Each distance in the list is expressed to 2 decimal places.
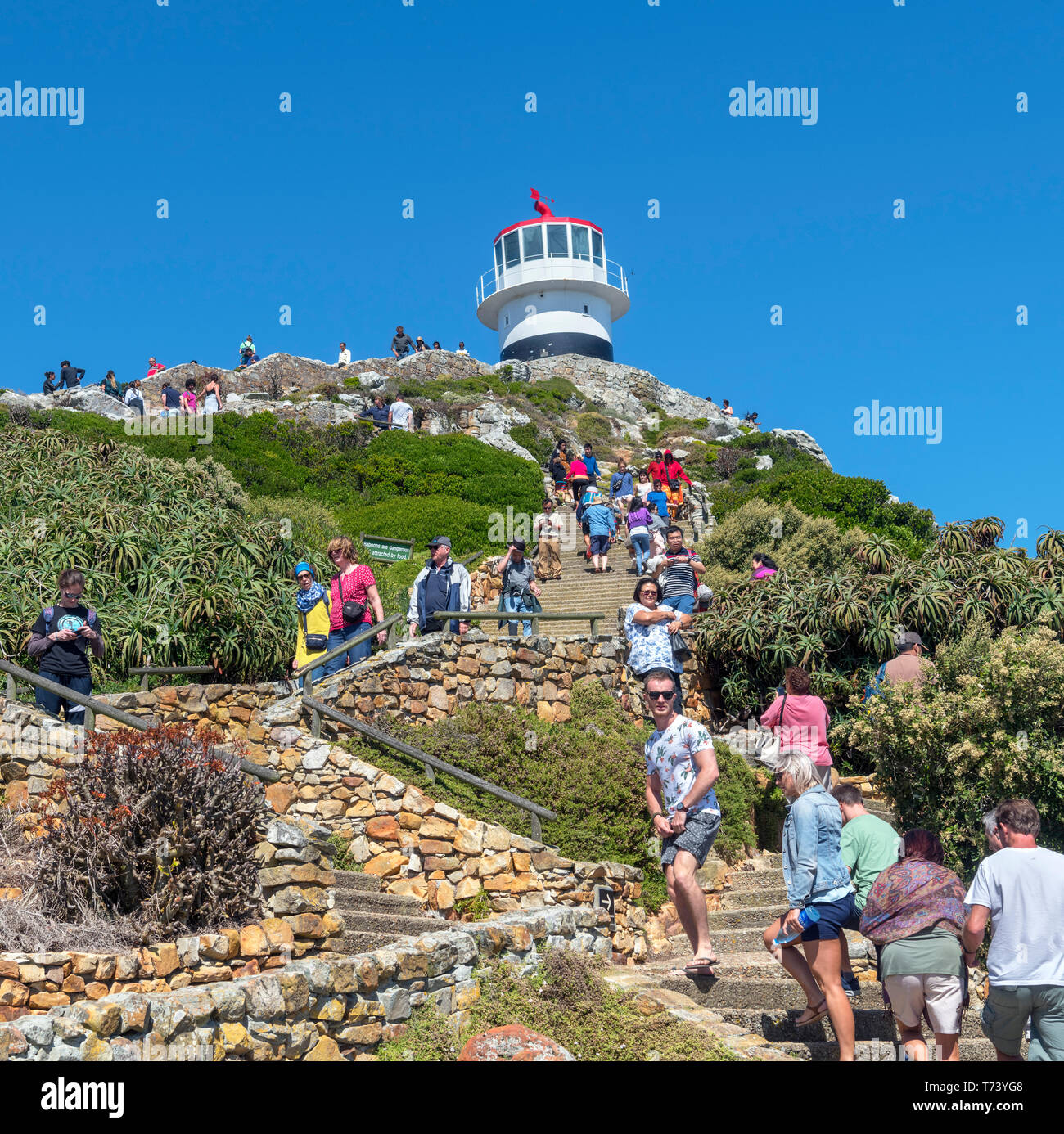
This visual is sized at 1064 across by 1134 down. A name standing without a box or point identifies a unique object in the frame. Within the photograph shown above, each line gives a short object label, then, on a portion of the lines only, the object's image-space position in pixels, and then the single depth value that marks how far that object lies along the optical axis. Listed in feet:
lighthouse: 159.63
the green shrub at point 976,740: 26.63
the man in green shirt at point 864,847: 19.22
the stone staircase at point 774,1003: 18.29
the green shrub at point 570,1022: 17.10
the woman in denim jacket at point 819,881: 16.93
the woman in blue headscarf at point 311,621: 35.37
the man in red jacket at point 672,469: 74.13
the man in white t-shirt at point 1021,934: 15.16
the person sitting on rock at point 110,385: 108.06
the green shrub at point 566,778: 28.99
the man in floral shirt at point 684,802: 19.71
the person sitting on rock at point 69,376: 106.32
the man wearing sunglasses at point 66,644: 28.07
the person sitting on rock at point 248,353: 130.93
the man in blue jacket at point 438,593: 39.63
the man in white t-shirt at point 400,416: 97.09
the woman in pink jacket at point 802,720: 25.18
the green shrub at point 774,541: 59.06
